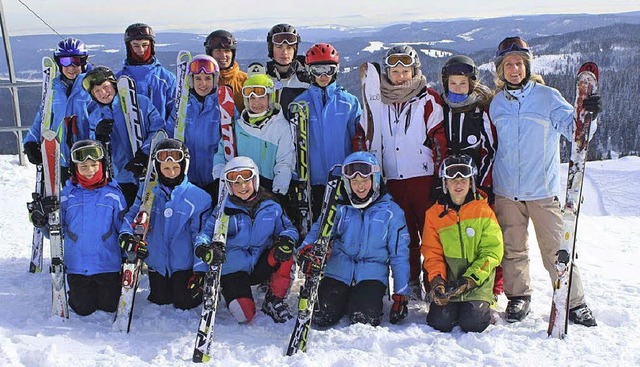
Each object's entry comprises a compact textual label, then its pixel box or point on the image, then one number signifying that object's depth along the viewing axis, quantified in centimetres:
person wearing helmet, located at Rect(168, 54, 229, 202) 515
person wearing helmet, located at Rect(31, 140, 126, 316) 463
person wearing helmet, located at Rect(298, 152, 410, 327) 450
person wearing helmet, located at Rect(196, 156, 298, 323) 459
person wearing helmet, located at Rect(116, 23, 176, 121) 548
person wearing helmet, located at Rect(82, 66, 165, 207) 517
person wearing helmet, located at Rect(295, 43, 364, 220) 501
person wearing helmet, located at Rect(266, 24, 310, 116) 552
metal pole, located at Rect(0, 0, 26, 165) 1069
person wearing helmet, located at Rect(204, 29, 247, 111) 549
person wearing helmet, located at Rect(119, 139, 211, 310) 474
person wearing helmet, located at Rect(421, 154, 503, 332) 430
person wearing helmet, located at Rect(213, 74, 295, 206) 486
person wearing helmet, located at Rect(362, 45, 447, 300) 473
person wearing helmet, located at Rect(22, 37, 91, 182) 541
